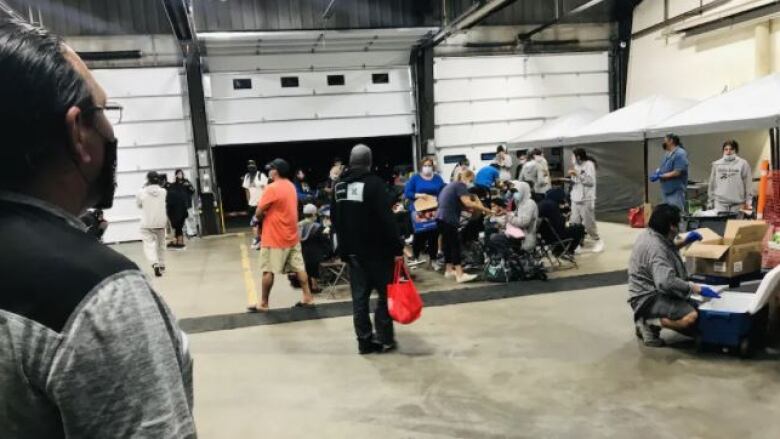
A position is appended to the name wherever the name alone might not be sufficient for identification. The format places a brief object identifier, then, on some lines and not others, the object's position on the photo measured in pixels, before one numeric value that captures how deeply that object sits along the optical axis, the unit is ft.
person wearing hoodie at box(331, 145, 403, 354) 14.39
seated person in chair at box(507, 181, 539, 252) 22.00
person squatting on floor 13.52
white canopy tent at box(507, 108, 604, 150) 40.93
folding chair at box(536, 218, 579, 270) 23.06
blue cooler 12.80
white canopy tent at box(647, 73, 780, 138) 24.64
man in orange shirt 18.12
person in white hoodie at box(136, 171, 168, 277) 25.58
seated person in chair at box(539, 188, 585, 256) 23.06
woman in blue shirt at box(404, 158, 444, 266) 24.86
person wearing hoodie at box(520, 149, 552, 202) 32.96
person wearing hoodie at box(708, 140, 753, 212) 25.07
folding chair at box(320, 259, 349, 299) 22.07
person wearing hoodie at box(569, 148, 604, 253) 27.73
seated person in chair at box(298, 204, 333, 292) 21.84
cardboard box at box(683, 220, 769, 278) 14.71
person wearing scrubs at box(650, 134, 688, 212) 25.56
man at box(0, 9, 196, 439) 2.15
